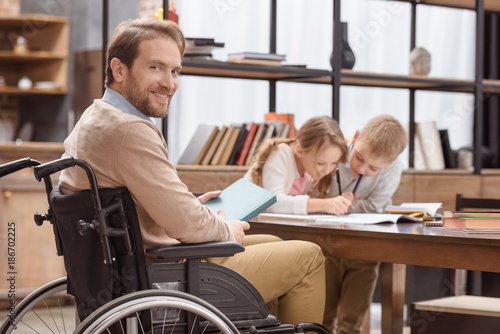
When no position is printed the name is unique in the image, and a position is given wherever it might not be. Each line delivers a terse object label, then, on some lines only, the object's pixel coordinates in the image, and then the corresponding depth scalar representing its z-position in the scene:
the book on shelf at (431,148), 4.16
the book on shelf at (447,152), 4.18
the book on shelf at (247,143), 3.53
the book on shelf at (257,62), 3.54
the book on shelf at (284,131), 3.60
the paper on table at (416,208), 2.57
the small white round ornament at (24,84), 5.12
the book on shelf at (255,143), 3.54
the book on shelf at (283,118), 3.71
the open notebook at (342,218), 2.28
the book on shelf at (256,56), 3.54
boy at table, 2.75
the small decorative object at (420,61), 4.08
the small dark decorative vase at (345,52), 3.81
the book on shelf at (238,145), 3.52
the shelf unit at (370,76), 3.58
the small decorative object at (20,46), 5.13
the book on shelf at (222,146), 3.49
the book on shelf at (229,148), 3.51
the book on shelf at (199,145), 3.47
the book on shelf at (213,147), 3.46
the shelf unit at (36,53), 5.10
